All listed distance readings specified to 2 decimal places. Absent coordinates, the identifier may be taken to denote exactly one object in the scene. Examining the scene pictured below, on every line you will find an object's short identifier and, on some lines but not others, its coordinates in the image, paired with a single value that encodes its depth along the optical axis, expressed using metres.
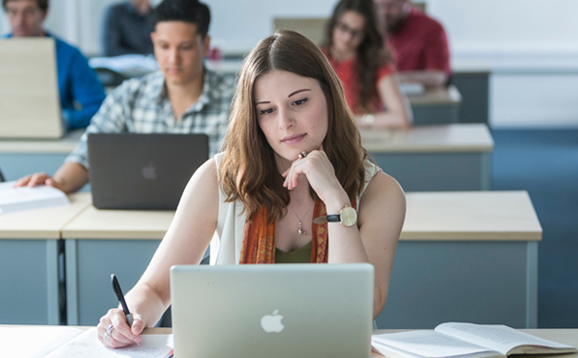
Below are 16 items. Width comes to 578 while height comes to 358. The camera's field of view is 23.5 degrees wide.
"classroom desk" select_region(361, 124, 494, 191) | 4.27
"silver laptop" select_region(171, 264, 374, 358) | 2.27
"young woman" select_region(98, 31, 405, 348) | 2.71
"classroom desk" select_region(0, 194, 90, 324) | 3.25
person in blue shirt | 4.80
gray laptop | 3.24
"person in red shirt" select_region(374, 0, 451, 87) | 6.67
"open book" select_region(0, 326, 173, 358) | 2.49
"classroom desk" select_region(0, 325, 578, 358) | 2.54
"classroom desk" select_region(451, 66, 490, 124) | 7.40
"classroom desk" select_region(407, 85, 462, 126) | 5.95
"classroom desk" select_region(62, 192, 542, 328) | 3.19
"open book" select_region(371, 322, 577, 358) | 2.44
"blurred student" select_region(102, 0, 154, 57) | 8.86
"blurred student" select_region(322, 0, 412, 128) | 4.89
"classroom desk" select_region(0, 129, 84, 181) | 4.16
